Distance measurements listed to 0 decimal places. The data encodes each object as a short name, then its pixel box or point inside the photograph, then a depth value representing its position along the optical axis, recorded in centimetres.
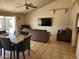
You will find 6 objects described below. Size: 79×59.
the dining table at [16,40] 208
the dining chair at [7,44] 215
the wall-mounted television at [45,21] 580
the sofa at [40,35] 407
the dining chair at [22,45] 224
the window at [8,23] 496
